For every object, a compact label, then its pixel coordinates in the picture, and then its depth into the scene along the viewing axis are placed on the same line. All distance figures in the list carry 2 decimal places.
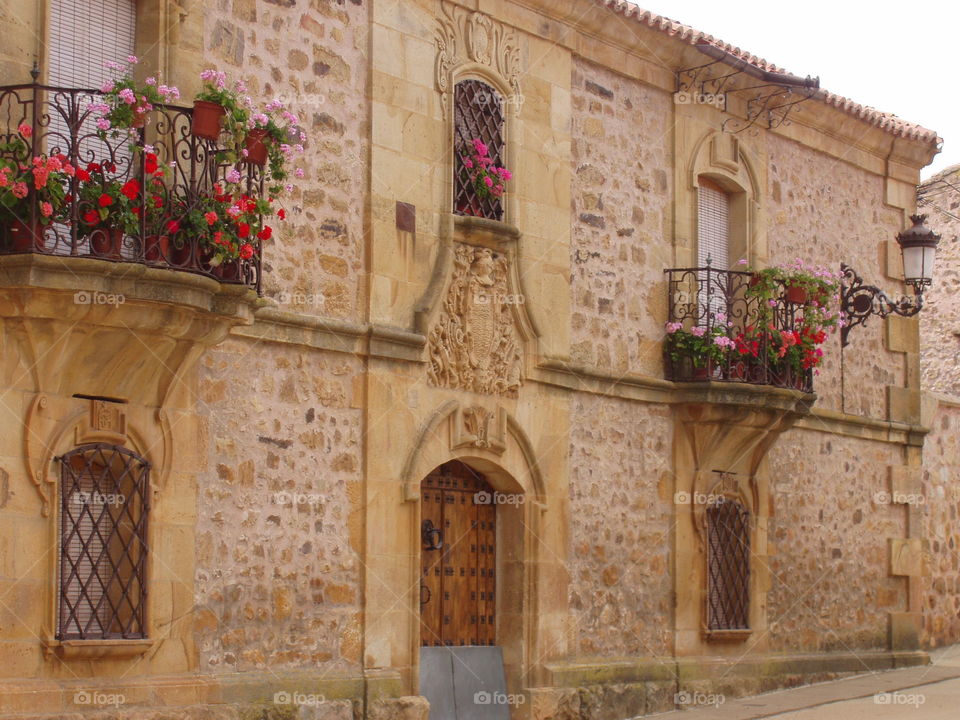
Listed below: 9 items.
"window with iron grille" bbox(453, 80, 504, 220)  14.54
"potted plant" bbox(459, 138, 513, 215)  14.57
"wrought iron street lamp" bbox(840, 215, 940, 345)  18.45
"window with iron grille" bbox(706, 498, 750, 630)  17.02
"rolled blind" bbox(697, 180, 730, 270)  17.66
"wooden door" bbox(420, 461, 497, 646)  14.20
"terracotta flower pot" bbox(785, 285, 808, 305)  17.05
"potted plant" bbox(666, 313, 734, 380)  16.44
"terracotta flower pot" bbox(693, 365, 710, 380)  16.55
